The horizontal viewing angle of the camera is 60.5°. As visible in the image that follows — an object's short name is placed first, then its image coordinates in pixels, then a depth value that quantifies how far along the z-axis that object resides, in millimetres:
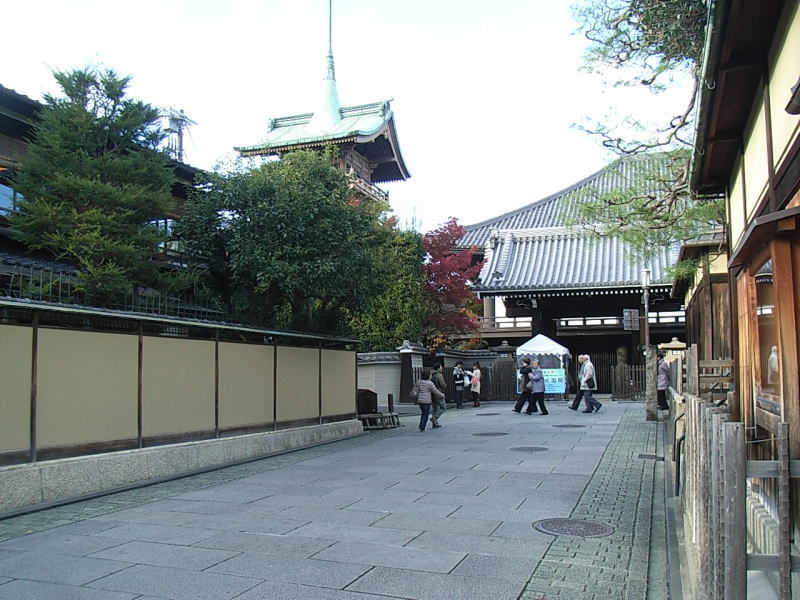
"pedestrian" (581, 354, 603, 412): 20453
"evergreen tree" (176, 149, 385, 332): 13516
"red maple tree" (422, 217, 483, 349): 27312
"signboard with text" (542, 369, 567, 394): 28047
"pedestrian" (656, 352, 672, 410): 19842
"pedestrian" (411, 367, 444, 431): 17391
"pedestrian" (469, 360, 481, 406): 26875
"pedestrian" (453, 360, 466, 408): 25953
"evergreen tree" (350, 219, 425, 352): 24516
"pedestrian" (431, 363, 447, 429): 18031
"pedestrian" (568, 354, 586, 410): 21736
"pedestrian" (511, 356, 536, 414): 21344
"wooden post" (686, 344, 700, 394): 8648
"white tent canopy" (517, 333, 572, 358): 28234
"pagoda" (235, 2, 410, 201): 37312
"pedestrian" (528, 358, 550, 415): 21016
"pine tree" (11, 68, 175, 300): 11617
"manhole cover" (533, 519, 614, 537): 7083
